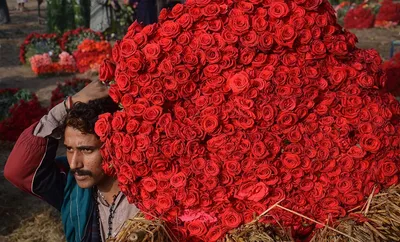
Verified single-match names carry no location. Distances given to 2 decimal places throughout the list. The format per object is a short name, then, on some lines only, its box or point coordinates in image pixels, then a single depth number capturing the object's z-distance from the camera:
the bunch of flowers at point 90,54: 13.16
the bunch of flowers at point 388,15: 20.16
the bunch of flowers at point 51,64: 13.02
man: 2.58
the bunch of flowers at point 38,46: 13.93
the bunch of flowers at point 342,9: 21.59
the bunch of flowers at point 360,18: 19.88
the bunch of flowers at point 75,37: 14.19
